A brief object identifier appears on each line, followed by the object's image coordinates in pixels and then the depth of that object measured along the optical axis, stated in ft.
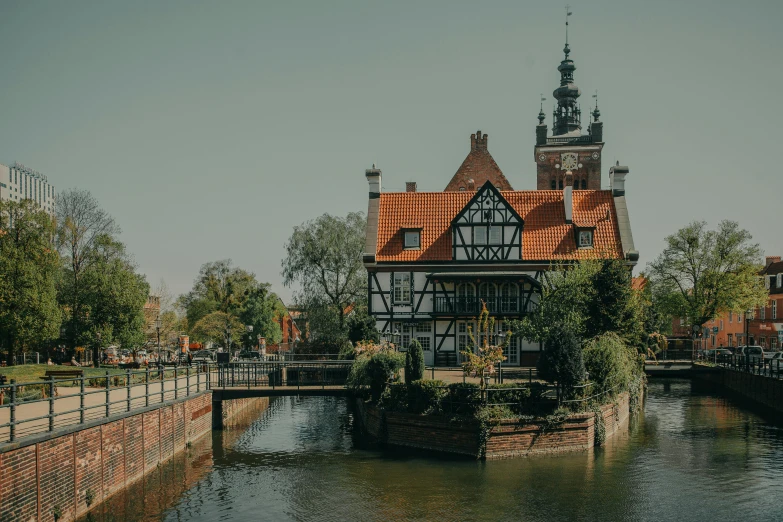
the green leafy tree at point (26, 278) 124.16
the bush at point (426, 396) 79.77
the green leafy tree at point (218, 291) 225.76
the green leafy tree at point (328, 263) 165.78
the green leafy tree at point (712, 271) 169.37
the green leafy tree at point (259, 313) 217.97
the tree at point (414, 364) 86.22
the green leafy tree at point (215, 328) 207.31
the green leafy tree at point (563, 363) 79.25
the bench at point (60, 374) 94.27
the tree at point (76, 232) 148.66
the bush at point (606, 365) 87.15
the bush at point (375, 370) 87.10
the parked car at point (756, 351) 166.88
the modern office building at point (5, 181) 622.54
